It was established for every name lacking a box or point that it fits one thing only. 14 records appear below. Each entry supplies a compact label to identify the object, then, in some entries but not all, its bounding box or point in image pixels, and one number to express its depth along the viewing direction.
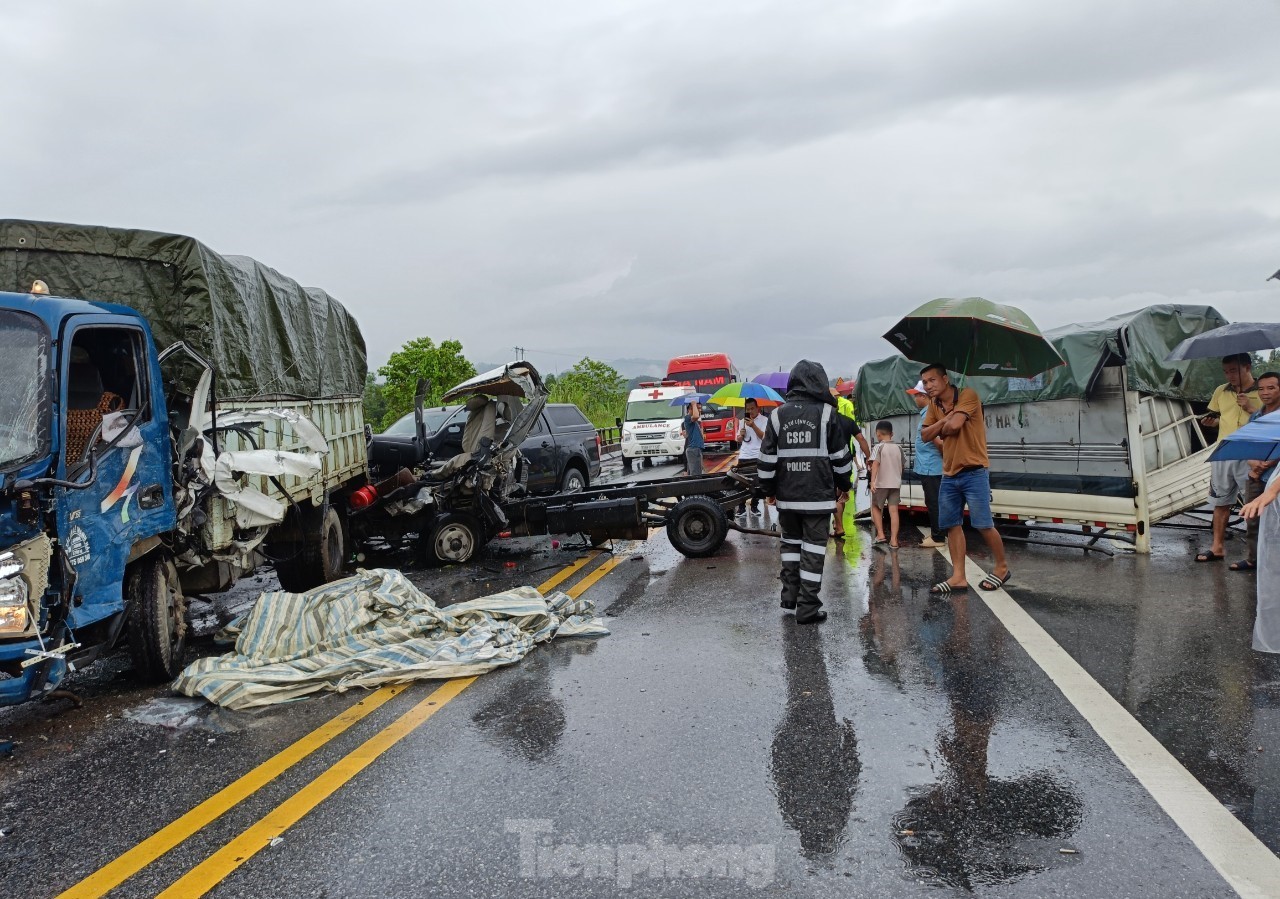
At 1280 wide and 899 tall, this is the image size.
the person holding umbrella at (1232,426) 8.08
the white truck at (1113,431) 8.71
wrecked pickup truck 9.27
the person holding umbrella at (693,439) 17.41
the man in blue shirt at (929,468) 9.13
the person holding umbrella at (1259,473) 7.21
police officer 6.41
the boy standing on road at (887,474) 9.53
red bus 31.91
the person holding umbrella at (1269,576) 4.24
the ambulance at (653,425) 23.61
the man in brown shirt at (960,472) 7.07
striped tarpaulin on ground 5.21
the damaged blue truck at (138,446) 4.52
